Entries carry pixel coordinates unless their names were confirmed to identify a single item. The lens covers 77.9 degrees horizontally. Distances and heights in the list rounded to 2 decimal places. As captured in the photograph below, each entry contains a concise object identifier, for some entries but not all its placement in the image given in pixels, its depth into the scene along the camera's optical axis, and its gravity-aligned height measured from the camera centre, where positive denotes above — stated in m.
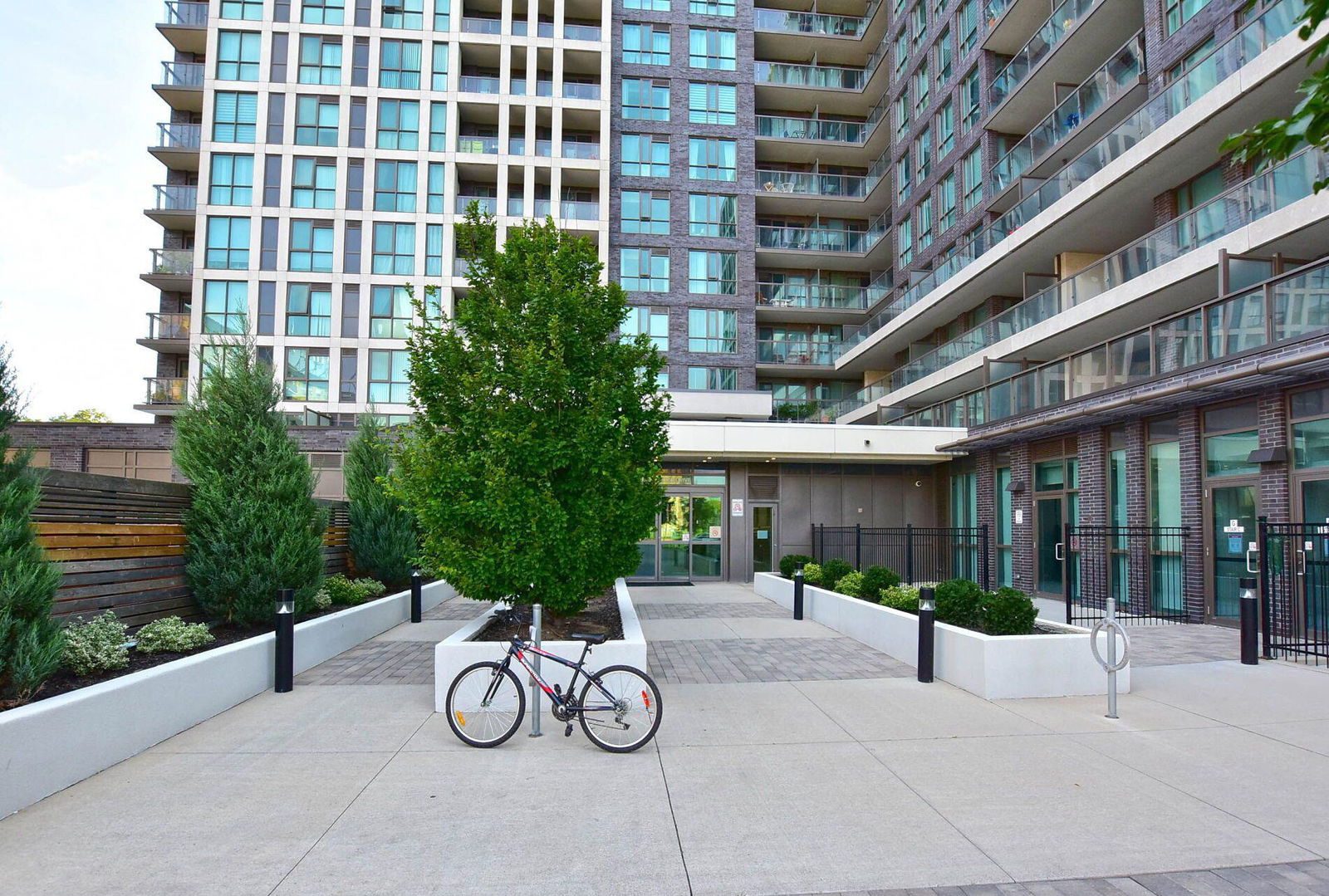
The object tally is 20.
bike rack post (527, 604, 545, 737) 6.59 -1.46
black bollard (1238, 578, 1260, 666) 9.46 -1.37
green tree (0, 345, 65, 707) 5.54 -0.62
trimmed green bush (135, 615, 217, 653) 7.69 -1.33
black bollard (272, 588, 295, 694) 8.12 -1.48
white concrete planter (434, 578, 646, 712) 7.48 -1.43
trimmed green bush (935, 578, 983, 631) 9.20 -1.11
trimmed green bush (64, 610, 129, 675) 6.55 -1.23
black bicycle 6.12 -1.55
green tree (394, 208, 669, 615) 8.18 +0.63
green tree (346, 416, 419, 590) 15.31 -0.62
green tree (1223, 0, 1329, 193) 3.59 +1.75
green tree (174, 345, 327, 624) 9.48 -0.01
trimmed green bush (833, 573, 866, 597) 12.78 -1.28
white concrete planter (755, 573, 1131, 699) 7.94 -1.56
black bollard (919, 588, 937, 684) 8.65 -1.33
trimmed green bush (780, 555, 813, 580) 16.93 -1.22
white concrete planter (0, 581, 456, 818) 4.92 -1.58
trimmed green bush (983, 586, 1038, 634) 8.67 -1.14
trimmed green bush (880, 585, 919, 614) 10.87 -1.25
